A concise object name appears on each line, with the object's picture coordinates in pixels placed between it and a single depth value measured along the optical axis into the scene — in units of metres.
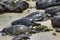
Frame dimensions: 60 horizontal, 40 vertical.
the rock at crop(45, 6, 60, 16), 6.14
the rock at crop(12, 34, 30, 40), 4.41
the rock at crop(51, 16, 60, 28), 4.87
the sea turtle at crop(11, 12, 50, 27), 5.53
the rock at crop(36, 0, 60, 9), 7.02
